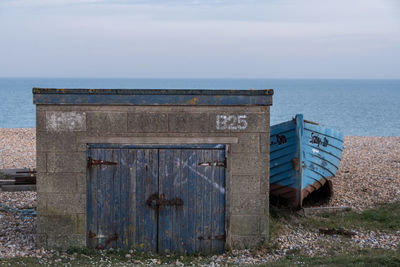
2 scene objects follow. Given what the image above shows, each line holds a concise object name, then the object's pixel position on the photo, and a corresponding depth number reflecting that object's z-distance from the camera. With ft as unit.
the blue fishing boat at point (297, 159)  43.04
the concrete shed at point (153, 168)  30.89
